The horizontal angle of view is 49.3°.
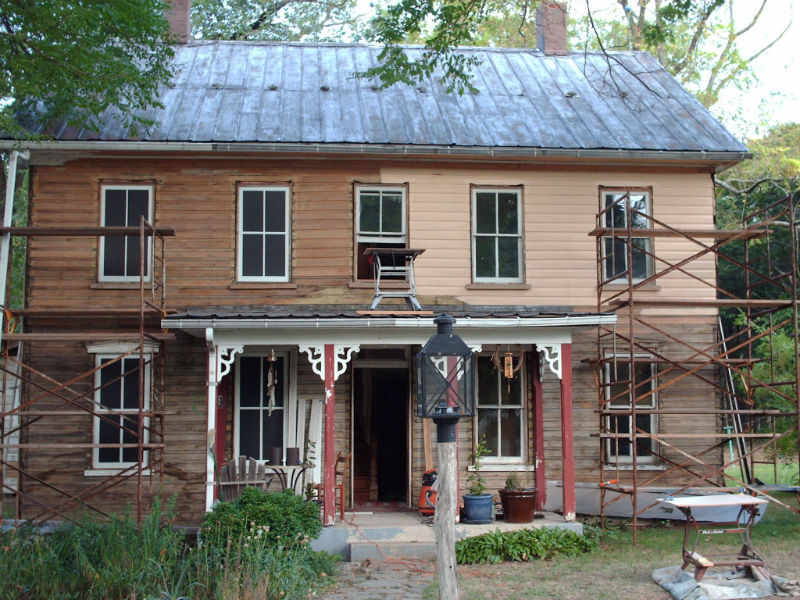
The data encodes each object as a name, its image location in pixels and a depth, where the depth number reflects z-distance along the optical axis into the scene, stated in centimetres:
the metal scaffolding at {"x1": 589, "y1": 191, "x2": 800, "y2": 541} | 1321
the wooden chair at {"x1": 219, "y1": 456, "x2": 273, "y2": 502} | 1203
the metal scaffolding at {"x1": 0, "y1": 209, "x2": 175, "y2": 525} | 1232
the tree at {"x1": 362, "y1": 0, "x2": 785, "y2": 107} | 1310
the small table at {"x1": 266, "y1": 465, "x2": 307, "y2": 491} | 1244
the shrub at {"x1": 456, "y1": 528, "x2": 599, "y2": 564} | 1138
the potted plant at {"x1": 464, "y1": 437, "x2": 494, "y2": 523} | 1227
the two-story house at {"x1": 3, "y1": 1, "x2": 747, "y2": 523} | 1338
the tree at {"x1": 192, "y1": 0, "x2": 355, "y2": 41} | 2533
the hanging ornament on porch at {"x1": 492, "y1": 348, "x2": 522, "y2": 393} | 1311
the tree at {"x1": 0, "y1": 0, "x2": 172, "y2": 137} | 1205
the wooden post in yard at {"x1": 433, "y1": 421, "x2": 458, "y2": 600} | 757
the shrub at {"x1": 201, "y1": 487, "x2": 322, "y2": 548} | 1067
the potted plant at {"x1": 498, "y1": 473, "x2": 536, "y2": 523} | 1215
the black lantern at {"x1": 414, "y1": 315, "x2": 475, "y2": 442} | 749
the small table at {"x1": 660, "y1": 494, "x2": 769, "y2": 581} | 918
